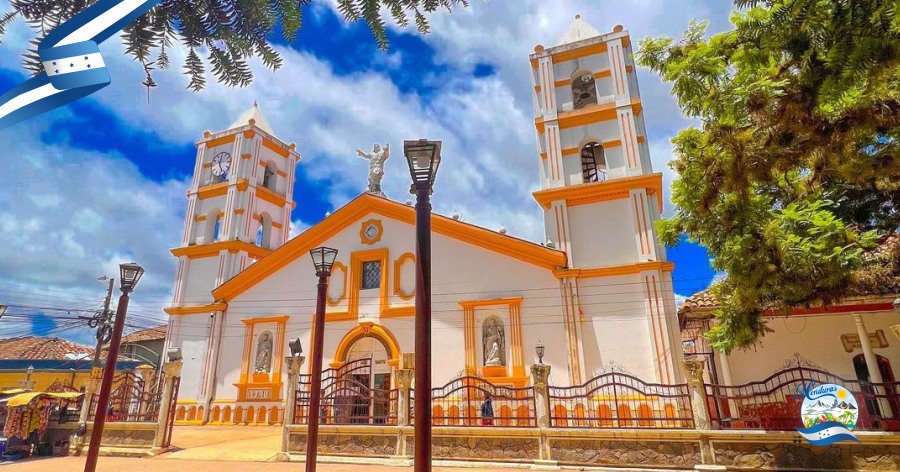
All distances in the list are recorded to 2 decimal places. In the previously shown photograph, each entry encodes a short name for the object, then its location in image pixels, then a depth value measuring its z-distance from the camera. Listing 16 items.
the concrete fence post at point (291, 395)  12.03
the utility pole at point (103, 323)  24.31
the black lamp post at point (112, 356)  7.52
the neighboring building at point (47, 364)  28.97
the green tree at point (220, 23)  1.84
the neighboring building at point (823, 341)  12.77
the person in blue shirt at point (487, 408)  12.30
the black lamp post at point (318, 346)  7.98
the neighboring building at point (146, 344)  30.30
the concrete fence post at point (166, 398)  13.00
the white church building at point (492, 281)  14.82
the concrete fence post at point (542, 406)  10.14
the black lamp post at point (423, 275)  4.18
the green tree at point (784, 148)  3.39
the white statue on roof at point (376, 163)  19.62
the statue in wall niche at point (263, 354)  18.41
